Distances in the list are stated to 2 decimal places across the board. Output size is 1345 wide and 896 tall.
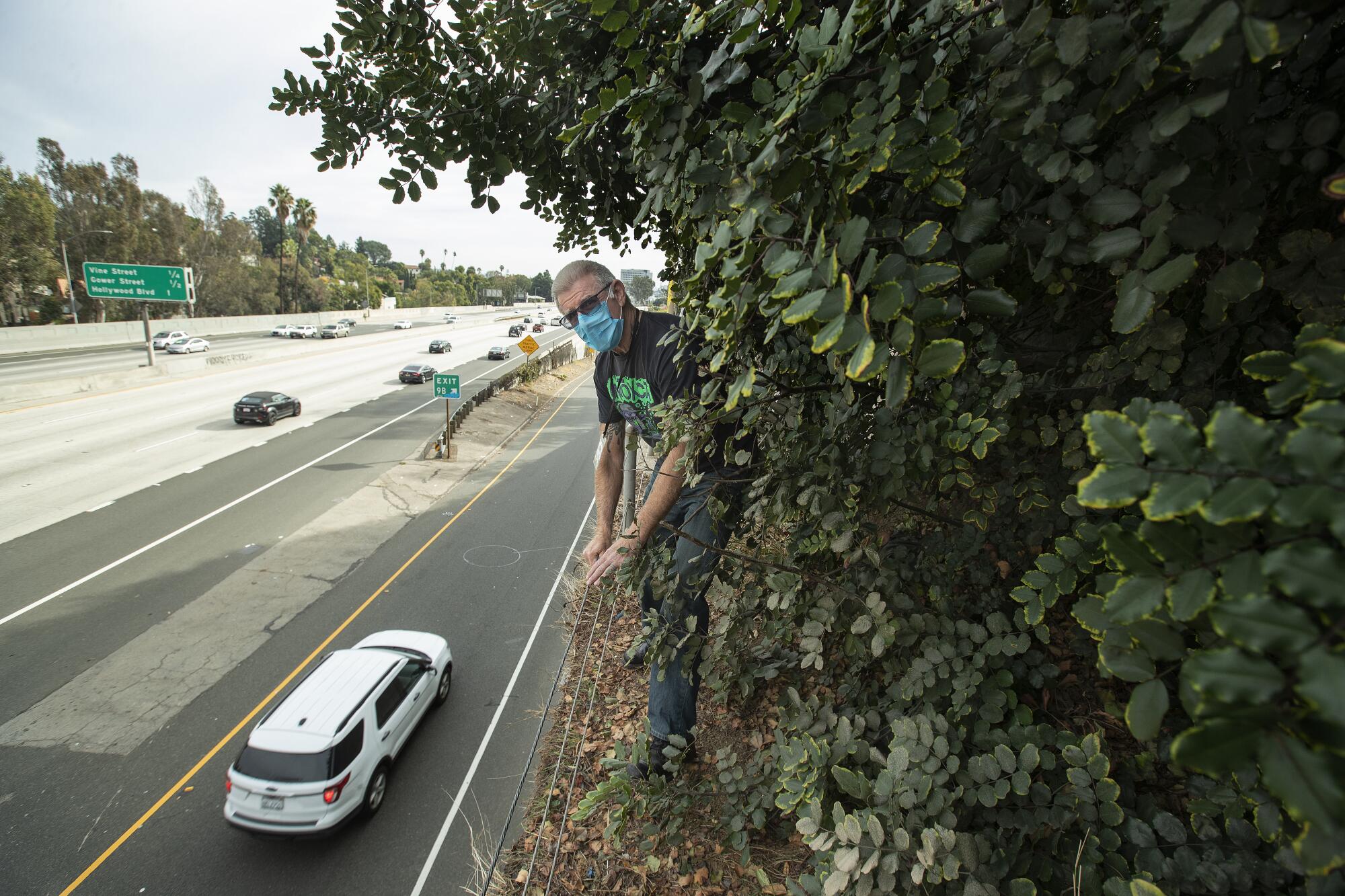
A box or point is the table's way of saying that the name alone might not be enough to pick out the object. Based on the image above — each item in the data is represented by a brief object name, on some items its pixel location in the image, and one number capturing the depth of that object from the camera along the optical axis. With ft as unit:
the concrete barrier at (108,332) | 120.78
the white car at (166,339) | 129.90
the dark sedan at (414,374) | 115.85
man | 10.16
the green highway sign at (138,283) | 101.71
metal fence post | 8.89
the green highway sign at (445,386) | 66.28
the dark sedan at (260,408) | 77.77
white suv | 22.88
